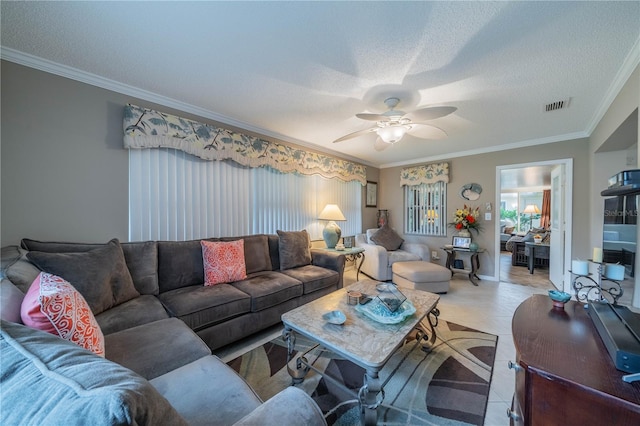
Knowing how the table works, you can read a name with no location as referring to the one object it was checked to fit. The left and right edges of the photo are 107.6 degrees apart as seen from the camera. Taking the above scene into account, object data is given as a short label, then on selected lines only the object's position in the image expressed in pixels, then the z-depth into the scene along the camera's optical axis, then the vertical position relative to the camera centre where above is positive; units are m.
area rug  1.41 -1.21
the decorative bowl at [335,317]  1.57 -0.74
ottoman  3.29 -0.94
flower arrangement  4.19 -0.13
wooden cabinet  0.64 -0.51
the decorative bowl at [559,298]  1.23 -0.46
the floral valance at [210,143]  2.27 +0.81
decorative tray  1.60 -0.73
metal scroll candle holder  1.28 -0.38
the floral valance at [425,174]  4.53 +0.76
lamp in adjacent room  8.16 +0.07
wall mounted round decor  4.24 +0.37
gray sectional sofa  0.44 -0.65
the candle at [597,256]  1.61 -0.30
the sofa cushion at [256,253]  2.76 -0.52
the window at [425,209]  4.70 +0.05
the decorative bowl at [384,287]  2.19 -0.73
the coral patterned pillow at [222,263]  2.34 -0.54
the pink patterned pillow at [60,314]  0.90 -0.42
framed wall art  5.30 +0.39
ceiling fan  1.97 +0.84
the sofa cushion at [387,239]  4.38 -0.53
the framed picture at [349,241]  4.55 -0.60
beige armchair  3.91 -0.77
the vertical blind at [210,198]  2.38 +0.15
